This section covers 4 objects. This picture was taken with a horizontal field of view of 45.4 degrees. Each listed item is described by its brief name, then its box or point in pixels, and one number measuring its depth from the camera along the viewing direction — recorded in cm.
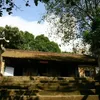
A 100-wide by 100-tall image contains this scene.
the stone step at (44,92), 558
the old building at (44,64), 1126
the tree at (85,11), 1093
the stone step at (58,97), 538
